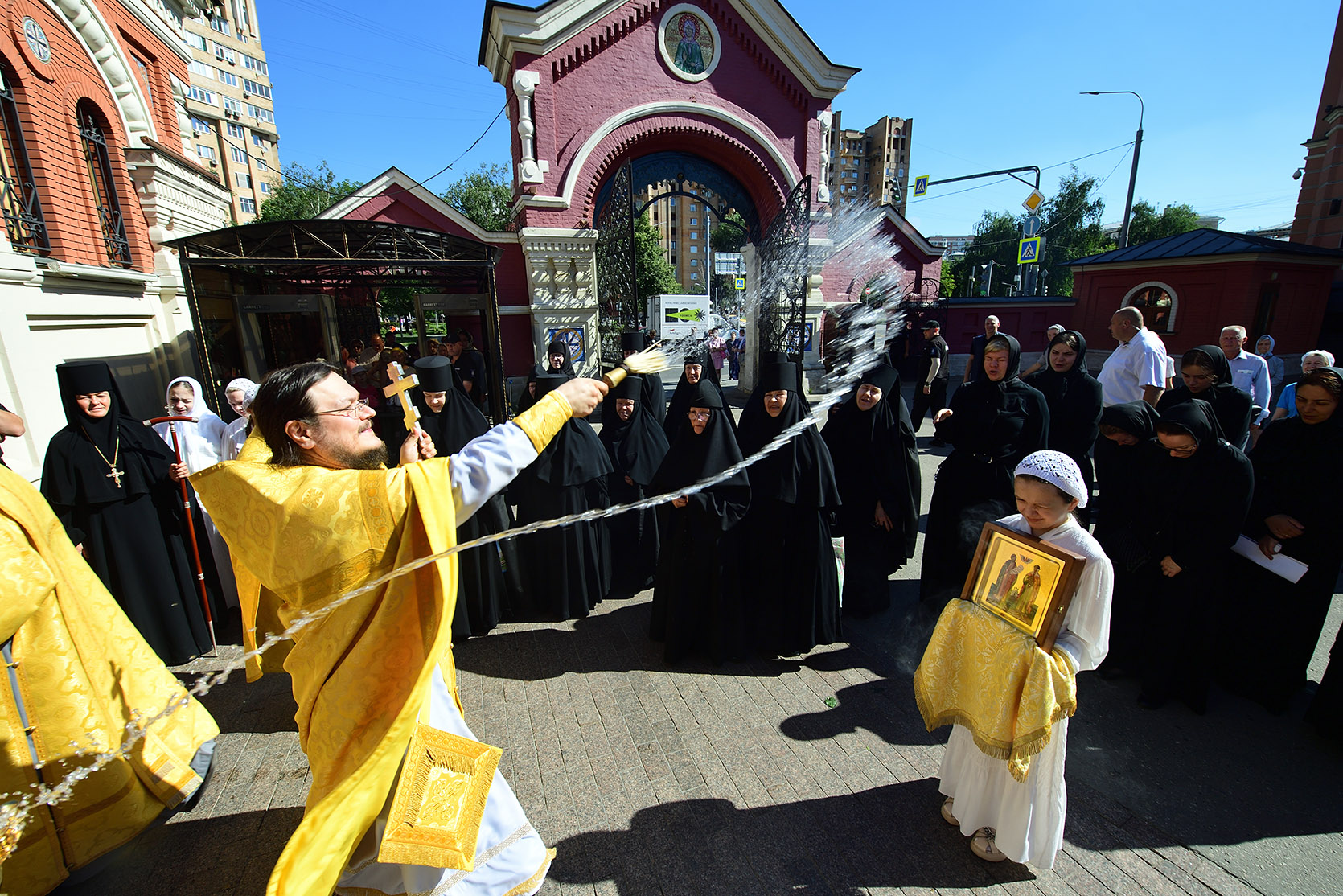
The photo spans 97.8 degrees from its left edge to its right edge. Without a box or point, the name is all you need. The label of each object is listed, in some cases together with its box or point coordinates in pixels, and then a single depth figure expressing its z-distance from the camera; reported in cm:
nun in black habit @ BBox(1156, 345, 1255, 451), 441
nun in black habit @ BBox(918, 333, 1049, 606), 421
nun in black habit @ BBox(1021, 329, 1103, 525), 517
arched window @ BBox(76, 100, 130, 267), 799
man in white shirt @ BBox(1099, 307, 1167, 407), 614
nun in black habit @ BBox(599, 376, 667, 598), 514
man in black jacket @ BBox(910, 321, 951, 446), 705
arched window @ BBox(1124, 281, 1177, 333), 1730
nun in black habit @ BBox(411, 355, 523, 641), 446
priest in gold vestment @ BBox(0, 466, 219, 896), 226
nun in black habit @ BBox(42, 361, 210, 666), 379
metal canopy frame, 830
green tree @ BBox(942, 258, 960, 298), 2546
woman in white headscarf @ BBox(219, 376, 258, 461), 475
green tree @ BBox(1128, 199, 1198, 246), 3759
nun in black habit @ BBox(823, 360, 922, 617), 444
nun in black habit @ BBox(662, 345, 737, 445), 572
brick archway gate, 1312
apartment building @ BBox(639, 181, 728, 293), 7808
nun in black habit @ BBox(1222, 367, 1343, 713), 339
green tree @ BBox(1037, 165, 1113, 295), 3956
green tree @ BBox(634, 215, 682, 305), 3716
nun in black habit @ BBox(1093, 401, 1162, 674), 366
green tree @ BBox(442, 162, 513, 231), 3653
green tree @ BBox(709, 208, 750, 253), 6003
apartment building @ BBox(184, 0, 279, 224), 5312
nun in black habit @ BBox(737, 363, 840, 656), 388
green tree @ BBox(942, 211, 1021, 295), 4562
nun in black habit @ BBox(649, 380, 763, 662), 384
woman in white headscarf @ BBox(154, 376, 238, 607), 473
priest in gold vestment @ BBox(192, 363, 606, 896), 181
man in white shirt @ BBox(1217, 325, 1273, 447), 701
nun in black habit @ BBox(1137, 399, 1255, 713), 325
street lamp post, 1518
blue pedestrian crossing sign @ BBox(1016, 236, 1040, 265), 1673
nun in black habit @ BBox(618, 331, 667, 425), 573
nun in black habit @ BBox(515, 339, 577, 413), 764
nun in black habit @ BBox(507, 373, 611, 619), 460
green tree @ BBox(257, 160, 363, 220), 3222
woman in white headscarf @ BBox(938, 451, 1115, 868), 225
